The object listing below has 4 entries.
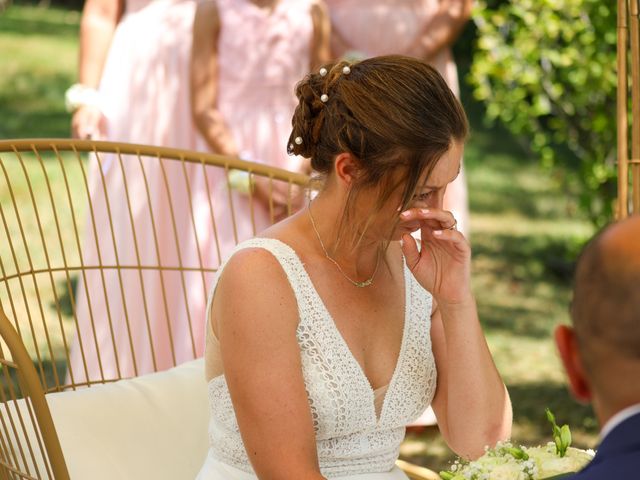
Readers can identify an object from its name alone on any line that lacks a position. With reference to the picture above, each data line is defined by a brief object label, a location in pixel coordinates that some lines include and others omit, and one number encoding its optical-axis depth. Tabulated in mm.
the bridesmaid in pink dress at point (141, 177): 4219
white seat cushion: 2609
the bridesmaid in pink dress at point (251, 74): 4074
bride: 2186
